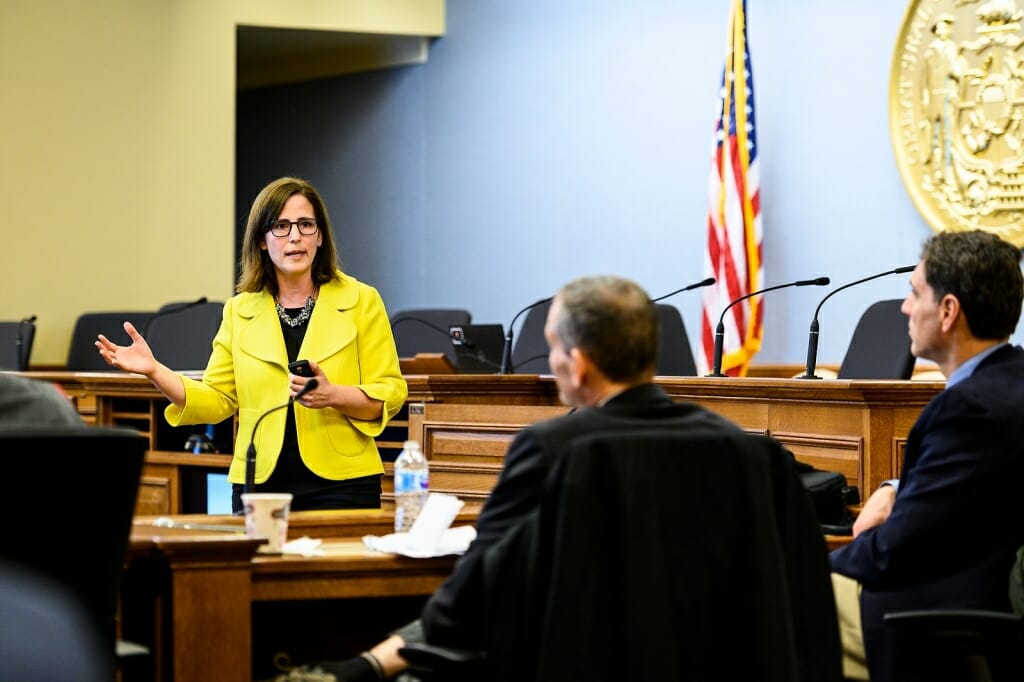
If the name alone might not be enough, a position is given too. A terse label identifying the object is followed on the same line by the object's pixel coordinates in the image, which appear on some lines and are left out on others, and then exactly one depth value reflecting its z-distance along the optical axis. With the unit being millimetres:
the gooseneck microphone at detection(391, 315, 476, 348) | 13573
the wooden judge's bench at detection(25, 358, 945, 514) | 7742
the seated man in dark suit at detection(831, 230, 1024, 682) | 5176
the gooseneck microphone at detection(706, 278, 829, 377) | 10359
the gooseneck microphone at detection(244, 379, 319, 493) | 6488
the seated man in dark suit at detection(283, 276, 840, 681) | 4379
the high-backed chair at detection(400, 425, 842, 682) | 4176
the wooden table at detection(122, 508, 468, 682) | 5051
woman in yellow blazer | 6937
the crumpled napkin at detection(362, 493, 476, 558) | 5430
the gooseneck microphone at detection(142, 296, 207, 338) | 14393
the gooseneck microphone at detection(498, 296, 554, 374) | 11172
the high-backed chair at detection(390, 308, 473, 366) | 14609
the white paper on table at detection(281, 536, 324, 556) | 5508
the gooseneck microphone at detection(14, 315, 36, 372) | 14398
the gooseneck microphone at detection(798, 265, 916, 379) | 9820
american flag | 14930
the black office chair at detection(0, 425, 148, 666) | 4008
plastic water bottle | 5984
